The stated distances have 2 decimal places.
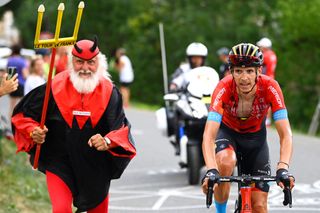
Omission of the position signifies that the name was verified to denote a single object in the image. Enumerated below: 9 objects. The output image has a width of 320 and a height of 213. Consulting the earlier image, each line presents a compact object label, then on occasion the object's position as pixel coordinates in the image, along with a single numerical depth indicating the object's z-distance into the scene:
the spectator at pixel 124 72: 28.20
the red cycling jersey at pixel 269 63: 19.53
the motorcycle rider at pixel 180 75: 13.78
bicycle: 6.98
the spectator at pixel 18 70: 17.95
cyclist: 7.63
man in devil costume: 7.97
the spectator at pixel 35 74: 14.88
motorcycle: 12.91
